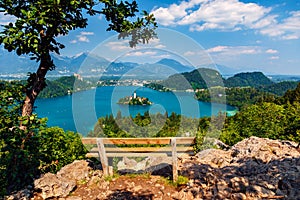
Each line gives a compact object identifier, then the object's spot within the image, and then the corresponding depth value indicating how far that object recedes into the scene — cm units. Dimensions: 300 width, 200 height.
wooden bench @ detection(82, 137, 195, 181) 491
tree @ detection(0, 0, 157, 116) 324
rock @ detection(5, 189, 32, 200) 432
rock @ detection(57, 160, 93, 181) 539
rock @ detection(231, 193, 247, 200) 382
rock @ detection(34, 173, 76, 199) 460
